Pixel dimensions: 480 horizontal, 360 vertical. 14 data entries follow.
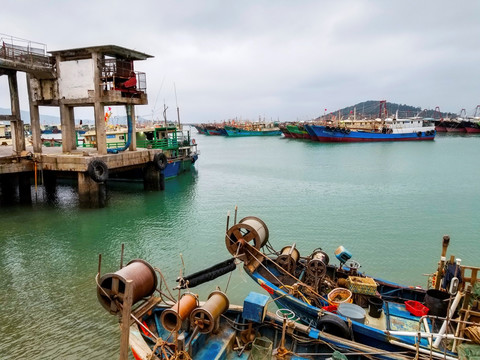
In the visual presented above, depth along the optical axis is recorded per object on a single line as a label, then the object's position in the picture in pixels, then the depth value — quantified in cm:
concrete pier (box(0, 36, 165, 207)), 2183
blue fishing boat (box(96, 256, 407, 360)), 691
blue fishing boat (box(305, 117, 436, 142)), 8012
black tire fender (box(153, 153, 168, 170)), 2686
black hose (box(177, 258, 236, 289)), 754
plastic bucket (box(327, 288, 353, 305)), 900
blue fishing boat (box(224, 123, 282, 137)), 12651
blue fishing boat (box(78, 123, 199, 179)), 3506
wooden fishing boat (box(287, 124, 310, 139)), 9338
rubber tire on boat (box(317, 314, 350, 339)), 755
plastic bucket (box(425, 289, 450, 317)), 831
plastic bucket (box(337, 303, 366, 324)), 784
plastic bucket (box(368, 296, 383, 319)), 855
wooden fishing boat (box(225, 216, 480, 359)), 734
